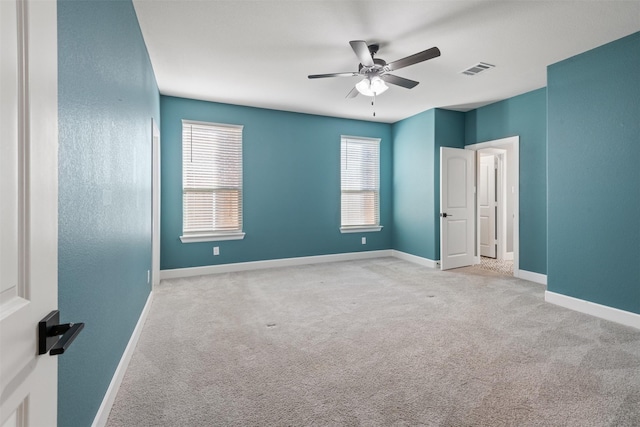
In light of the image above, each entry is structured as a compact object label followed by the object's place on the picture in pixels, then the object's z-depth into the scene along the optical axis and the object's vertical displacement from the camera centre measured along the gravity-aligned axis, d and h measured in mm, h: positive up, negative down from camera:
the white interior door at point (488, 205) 6422 +176
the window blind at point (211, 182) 4871 +515
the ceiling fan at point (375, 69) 2684 +1397
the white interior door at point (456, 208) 5281 +103
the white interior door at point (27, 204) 563 +22
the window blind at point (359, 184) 6105 +595
